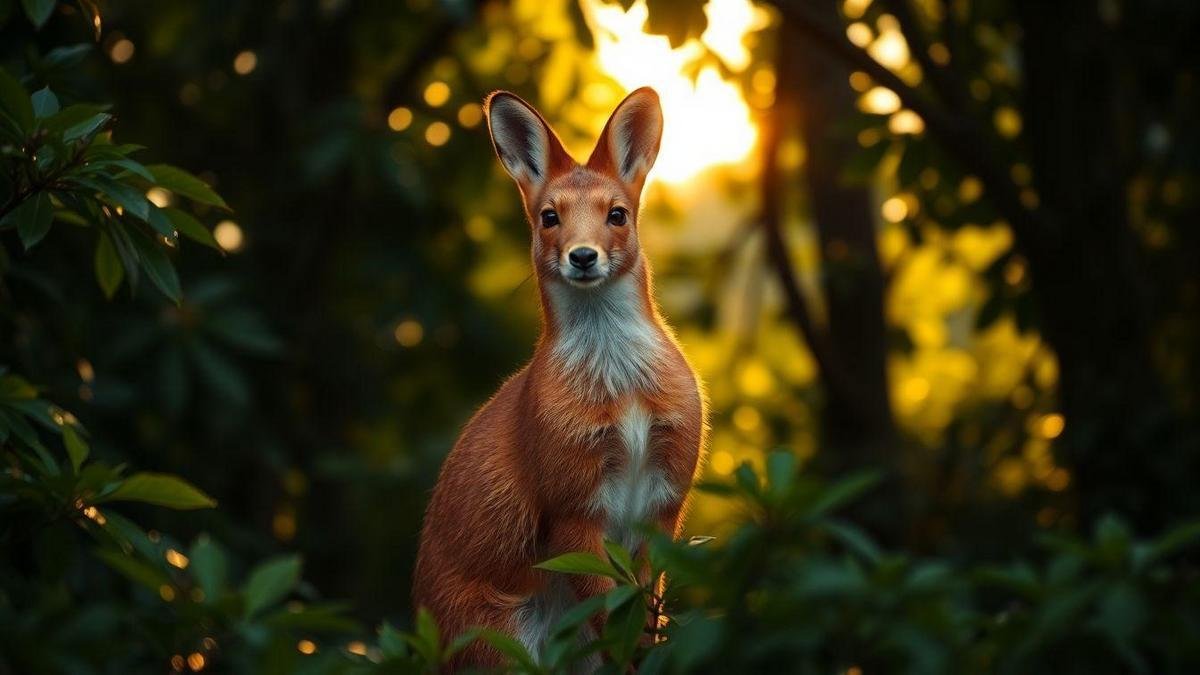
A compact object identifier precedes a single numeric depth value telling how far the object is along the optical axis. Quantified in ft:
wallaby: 39.09
